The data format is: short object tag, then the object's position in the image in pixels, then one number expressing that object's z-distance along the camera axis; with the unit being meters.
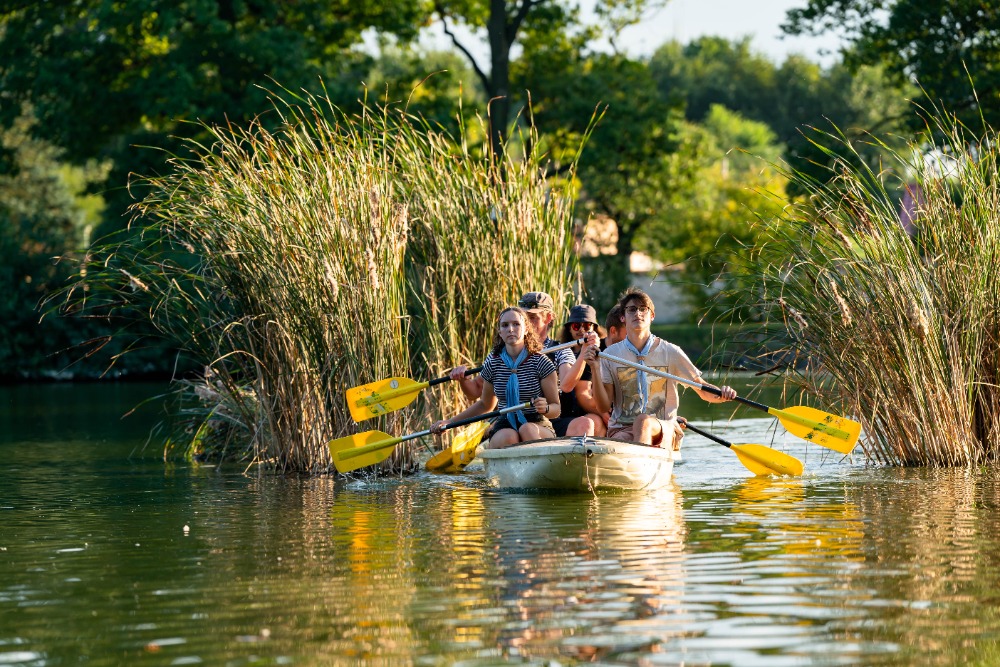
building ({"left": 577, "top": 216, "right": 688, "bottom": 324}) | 44.38
